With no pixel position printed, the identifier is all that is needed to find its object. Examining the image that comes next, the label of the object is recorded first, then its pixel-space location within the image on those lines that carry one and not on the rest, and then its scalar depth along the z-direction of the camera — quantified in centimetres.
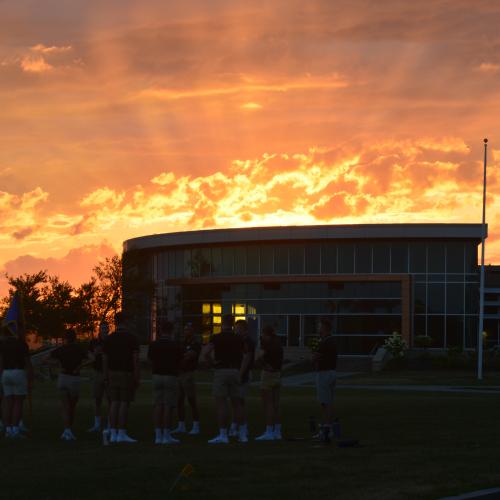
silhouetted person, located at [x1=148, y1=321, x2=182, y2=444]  1811
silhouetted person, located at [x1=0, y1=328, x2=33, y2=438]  1912
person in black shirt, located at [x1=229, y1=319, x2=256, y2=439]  1878
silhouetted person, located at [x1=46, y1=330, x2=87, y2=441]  1931
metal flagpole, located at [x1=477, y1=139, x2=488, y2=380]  5046
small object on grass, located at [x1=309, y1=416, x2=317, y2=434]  1936
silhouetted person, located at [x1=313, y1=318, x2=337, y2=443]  1875
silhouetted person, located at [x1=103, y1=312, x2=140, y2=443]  1797
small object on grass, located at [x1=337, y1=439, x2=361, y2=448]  1694
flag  2003
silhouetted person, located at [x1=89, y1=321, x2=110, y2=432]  2086
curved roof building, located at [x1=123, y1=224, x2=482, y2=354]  7025
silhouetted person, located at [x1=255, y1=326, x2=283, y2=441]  1892
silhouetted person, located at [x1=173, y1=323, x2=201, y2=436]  2003
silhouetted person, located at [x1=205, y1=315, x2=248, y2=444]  1861
